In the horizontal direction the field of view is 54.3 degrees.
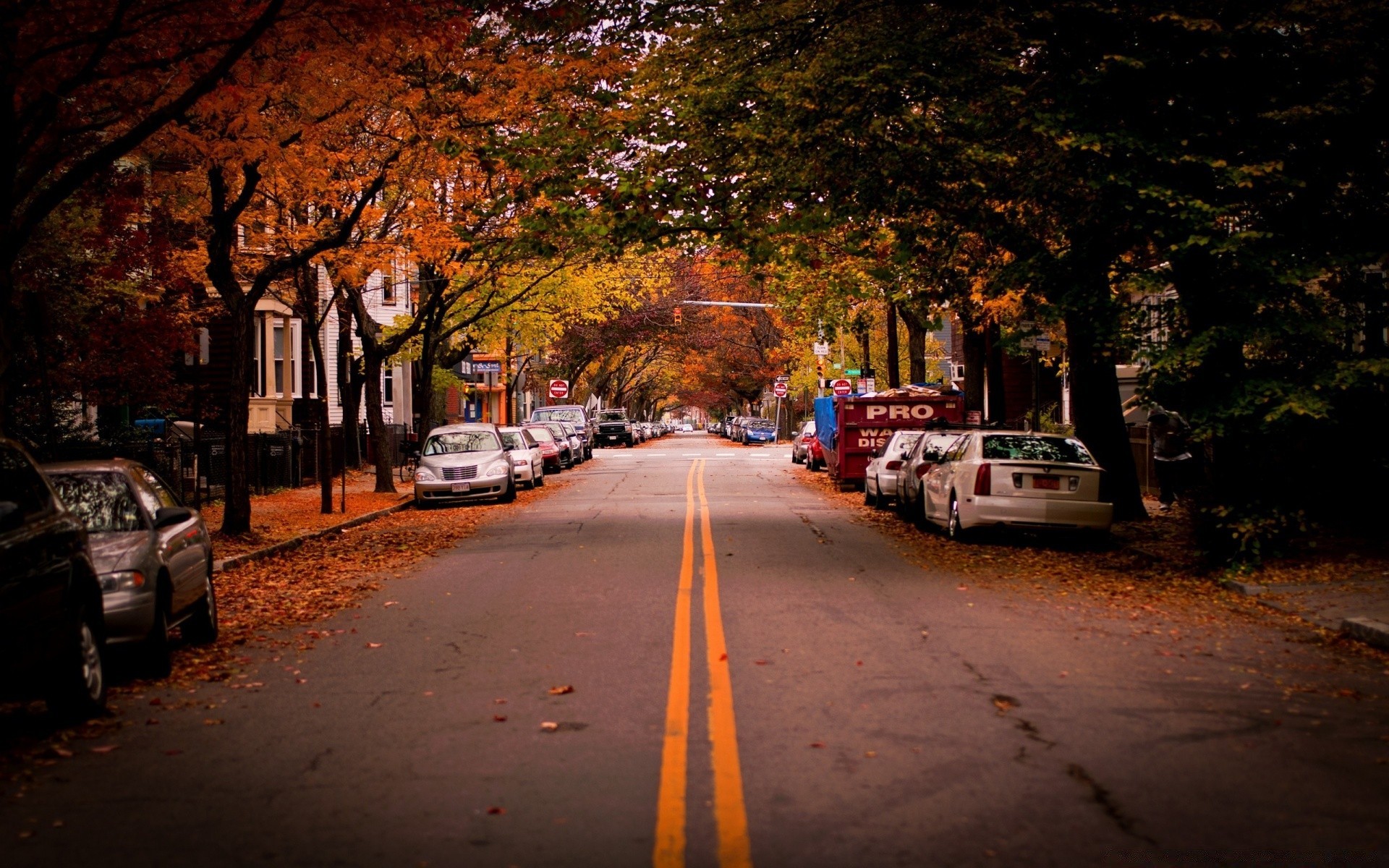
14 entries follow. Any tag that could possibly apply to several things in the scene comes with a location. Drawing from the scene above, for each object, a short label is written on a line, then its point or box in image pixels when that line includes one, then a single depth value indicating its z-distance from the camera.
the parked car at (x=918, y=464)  20.27
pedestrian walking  22.03
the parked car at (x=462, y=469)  26.33
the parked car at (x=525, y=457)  31.70
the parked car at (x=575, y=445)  46.88
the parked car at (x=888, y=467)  24.44
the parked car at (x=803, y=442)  44.09
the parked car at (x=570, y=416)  53.09
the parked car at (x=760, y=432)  77.56
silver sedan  8.64
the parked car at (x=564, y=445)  43.72
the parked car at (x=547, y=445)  40.84
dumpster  30.41
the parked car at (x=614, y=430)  73.62
